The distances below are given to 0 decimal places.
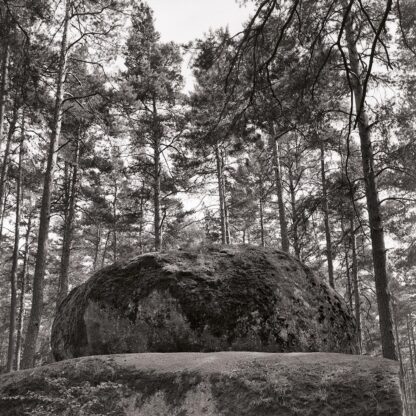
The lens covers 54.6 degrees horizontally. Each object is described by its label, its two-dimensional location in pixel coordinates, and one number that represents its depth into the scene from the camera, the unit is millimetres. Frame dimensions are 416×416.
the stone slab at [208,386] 3266
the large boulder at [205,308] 5695
